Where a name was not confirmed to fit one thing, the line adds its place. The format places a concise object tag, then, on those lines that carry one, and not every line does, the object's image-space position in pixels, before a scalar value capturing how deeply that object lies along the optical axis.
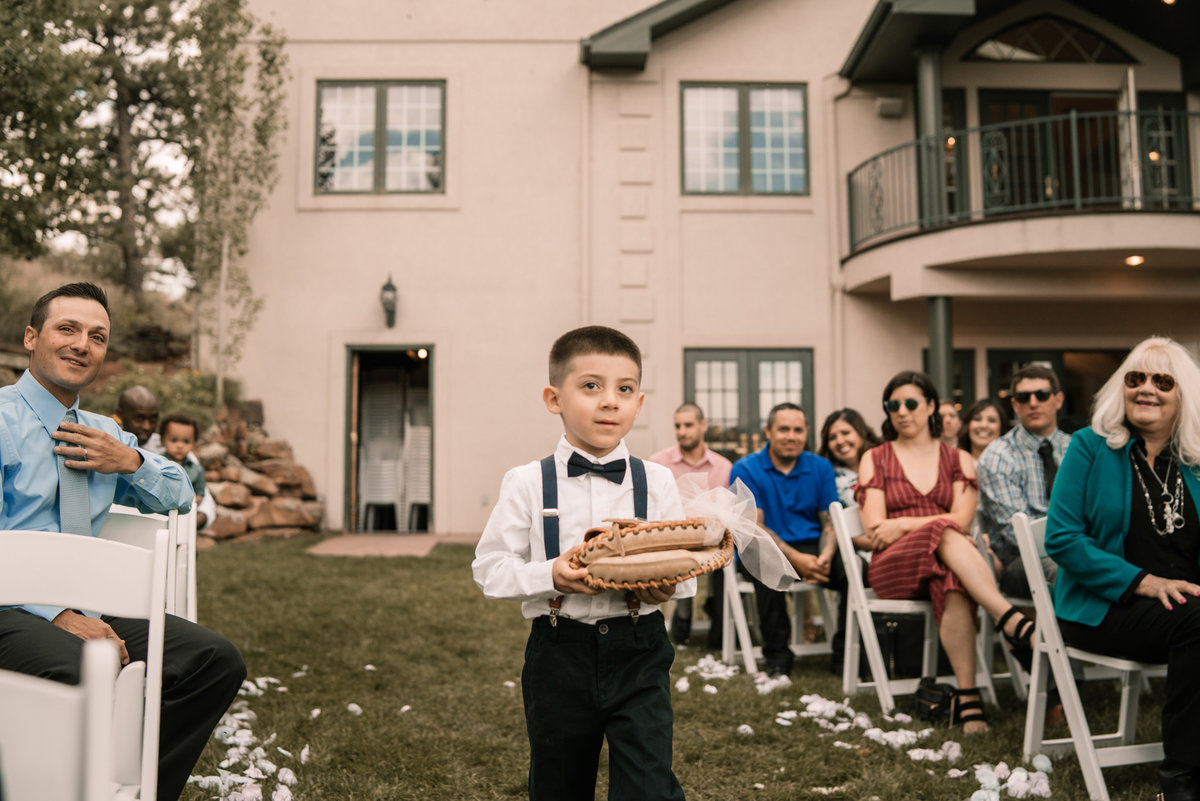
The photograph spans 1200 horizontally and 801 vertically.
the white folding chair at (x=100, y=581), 2.06
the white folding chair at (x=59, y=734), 1.14
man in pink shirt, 5.80
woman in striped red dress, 4.02
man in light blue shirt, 2.51
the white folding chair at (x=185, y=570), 3.35
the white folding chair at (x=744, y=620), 5.12
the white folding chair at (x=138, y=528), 3.16
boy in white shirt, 2.15
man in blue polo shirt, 5.10
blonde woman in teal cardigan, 3.15
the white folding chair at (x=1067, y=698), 3.19
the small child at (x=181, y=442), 4.95
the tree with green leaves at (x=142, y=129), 6.50
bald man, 4.61
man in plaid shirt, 4.58
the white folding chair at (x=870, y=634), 4.29
